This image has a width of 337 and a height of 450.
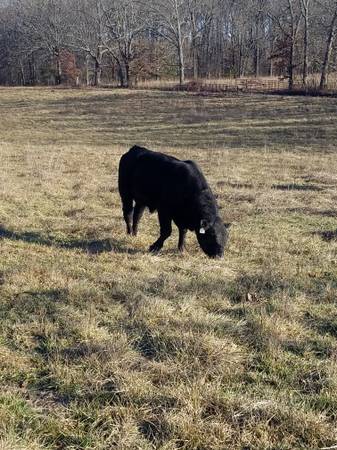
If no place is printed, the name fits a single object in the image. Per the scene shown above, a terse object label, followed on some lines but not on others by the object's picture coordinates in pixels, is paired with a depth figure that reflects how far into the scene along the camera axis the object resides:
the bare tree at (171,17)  60.25
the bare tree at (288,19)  49.87
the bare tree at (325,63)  43.91
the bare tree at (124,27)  64.81
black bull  7.77
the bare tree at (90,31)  66.38
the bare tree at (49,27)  69.94
